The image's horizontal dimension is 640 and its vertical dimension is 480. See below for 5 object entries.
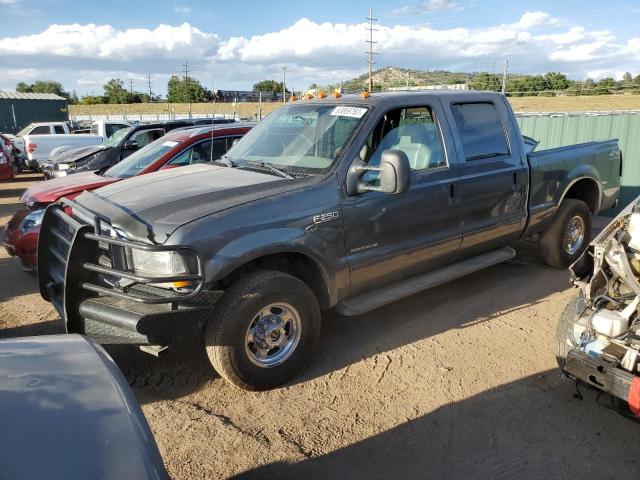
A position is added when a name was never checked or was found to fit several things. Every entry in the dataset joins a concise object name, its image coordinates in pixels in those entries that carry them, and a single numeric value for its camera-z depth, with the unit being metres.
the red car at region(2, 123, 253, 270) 5.80
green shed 31.70
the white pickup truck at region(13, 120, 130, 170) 16.66
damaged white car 2.94
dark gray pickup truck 3.20
